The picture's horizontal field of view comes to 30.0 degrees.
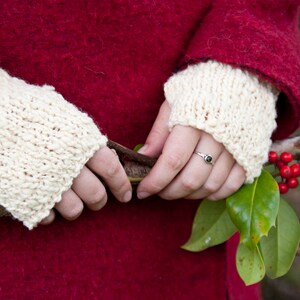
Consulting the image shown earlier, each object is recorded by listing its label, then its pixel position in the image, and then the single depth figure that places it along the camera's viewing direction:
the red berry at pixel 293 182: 1.01
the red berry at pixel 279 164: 1.00
